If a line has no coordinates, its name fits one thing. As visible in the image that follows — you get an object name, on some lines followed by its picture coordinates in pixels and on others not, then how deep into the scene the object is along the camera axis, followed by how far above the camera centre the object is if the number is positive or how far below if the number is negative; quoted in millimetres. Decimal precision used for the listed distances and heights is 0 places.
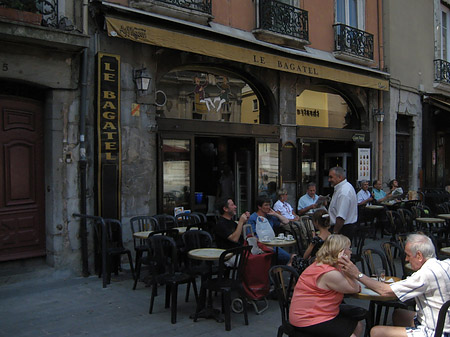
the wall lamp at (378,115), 13641 +1619
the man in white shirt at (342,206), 6090 -546
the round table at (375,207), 10812 -989
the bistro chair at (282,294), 3639 -1123
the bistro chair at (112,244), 6698 -1210
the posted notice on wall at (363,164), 12992 +85
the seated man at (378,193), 11695 -703
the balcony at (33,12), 6242 +2326
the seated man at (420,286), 3281 -916
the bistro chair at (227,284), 4883 -1334
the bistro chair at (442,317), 3188 -1089
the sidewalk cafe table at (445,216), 8958 -1031
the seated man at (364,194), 10934 -677
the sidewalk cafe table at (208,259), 5125 -1070
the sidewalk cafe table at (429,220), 8820 -1091
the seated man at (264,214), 6383 -699
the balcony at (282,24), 10055 +3407
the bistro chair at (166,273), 5059 -1297
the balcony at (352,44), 12250 +3537
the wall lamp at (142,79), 7812 +1591
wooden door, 6738 -158
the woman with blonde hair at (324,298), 3434 -1033
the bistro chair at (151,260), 5660 -1227
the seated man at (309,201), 9007 -699
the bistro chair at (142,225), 7414 -979
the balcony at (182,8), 7875 +2973
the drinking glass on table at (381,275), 4191 -1037
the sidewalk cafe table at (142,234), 6702 -1024
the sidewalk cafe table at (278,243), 6152 -1063
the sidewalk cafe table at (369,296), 3682 -1078
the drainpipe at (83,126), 7102 +695
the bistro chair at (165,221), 7693 -927
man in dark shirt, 5758 -815
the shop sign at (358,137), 12891 +877
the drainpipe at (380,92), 13930 +2381
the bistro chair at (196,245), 5492 -1071
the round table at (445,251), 5593 -1086
